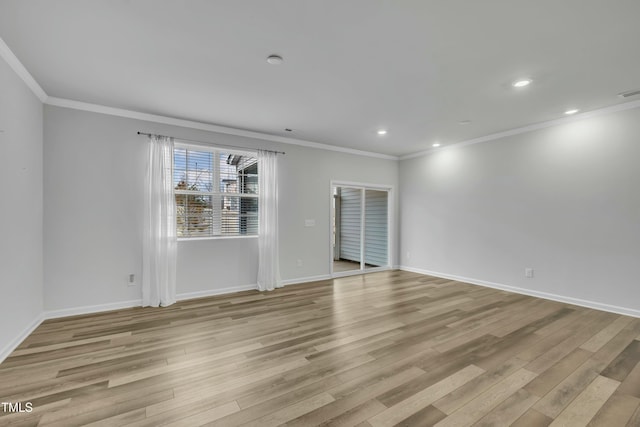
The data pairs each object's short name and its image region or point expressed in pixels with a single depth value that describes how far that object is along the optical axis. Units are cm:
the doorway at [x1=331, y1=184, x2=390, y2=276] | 649
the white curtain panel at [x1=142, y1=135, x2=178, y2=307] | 407
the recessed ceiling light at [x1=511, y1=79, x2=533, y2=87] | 309
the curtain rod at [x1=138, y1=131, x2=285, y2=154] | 412
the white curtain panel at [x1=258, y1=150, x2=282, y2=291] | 496
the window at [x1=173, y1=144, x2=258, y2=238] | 450
